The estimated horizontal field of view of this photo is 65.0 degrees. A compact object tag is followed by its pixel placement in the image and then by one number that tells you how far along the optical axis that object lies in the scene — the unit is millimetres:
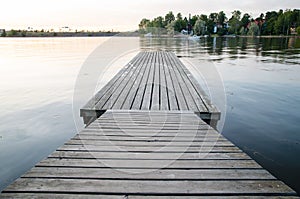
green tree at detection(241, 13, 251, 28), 97312
